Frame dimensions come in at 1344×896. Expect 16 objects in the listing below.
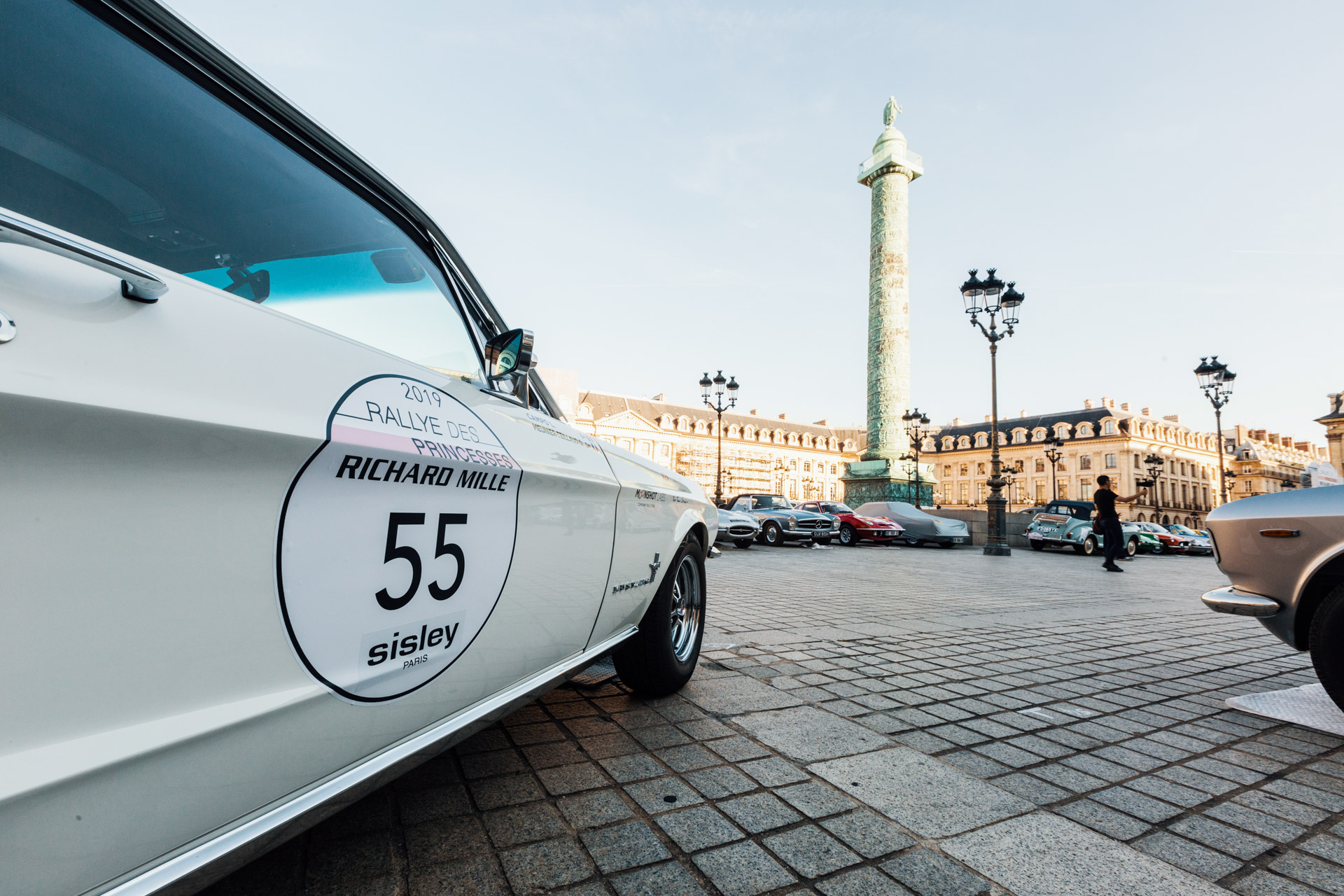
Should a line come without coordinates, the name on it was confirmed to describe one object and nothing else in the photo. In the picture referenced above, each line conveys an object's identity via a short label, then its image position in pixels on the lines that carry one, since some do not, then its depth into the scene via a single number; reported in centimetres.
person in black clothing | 1273
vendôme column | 3281
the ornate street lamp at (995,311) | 1639
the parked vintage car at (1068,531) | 2003
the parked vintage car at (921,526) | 2059
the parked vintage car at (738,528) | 1703
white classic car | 80
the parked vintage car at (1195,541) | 2794
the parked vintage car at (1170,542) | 2650
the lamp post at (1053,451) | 3759
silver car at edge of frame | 304
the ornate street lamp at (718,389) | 2585
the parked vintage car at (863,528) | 2042
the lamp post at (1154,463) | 4322
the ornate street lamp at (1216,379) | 1905
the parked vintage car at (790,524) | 1930
